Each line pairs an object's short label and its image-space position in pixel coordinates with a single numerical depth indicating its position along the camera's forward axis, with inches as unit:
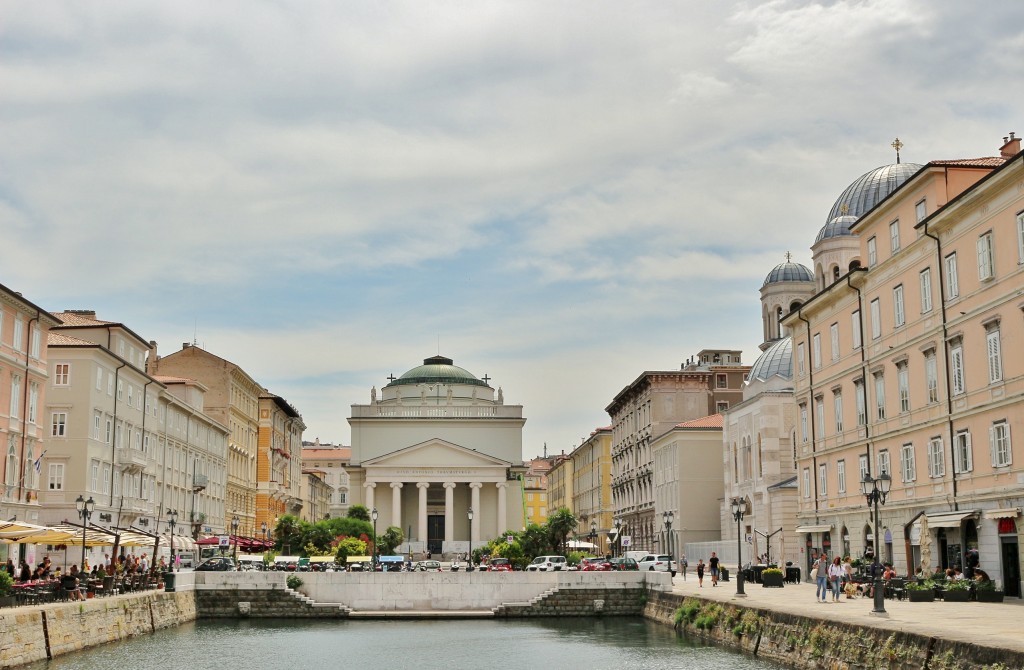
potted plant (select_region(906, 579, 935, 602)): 1321.4
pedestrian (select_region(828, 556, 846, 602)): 1424.7
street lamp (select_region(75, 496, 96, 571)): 1550.2
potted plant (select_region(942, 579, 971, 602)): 1284.4
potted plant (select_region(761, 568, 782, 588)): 1929.1
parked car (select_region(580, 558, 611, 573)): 2391.0
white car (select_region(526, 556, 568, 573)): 2628.0
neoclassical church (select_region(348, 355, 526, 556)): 4456.2
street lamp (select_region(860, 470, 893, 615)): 1224.2
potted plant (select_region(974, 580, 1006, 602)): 1254.3
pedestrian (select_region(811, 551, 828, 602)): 1409.9
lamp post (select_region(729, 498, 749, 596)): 1574.8
